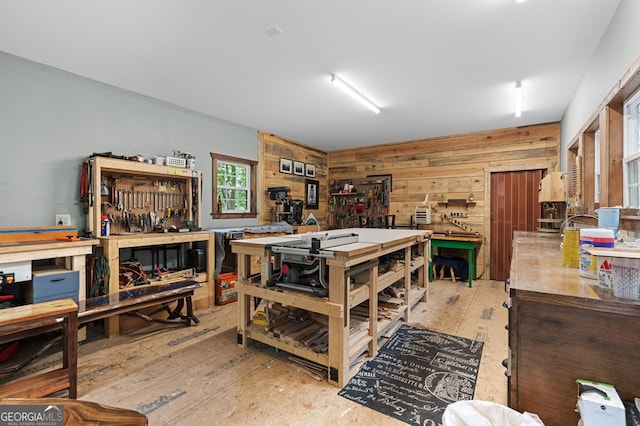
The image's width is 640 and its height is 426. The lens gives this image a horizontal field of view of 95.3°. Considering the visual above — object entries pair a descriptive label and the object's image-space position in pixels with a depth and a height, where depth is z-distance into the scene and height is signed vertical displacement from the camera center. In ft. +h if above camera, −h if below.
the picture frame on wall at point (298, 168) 20.55 +3.09
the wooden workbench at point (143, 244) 9.97 -1.34
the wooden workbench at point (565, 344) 3.58 -1.73
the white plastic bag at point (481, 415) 3.99 -2.93
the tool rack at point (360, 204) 21.20 +0.56
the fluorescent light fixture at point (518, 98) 11.50 +4.81
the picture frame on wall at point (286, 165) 19.49 +3.09
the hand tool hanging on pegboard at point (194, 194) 13.43 +0.78
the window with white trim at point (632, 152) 6.84 +1.42
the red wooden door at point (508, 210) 16.90 +0.08
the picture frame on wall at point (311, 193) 21.77 +1.36
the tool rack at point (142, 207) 10.18 +0.13
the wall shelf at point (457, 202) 18.47 +0.58
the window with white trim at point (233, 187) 15.69 +1.39
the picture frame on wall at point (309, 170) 21.65 +3.11
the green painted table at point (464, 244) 16.72 -1.97
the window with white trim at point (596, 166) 9.41 +1.51
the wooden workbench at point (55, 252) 7.69 -1.17
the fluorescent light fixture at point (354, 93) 10.99 +4.91
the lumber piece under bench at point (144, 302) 8.39 -2.84
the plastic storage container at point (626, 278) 3.61 -0.83
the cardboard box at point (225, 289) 13.14 -3.59
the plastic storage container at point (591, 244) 4.29 -0.48
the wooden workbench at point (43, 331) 5.95 -2.73
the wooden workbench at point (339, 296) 7.06 -2.28
